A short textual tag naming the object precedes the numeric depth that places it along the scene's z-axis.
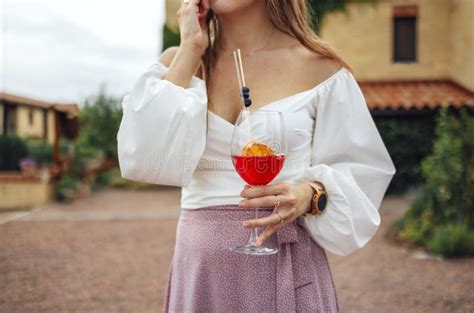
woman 1.81
